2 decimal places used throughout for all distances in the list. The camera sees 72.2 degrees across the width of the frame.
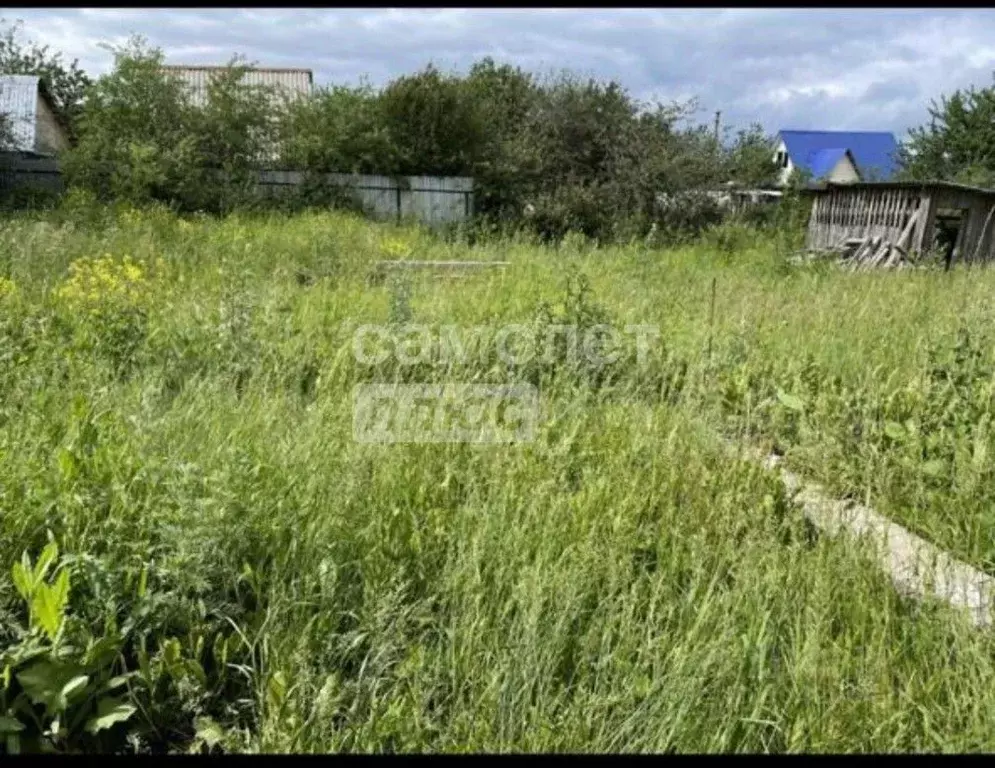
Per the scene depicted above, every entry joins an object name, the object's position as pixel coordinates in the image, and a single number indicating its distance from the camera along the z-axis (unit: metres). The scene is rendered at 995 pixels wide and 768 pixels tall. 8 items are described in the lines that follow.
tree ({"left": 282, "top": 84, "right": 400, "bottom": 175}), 12.44
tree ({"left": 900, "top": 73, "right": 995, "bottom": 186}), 24.56
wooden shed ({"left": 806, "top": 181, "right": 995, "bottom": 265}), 10.98
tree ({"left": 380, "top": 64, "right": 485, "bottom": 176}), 12.79
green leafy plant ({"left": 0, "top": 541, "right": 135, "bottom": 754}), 1.47
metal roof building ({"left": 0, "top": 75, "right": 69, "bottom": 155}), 18.02
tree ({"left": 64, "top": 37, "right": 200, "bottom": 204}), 10.96
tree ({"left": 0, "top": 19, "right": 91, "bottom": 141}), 21.83
